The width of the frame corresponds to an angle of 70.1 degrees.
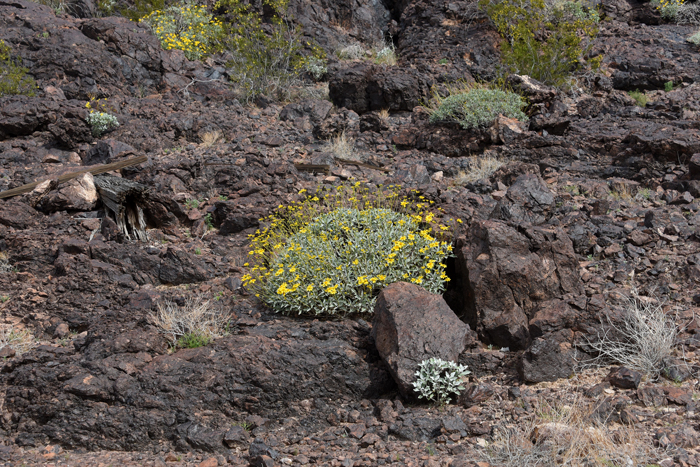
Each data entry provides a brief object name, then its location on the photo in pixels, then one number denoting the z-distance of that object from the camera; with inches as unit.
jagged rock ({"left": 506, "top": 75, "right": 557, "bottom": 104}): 374.3
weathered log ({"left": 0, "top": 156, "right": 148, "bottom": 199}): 247.0
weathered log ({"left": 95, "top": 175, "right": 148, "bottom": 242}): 228.7
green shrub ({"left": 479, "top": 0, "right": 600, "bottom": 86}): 416.2
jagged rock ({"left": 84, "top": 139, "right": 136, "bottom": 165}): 294.2
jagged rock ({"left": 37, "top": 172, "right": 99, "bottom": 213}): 235.3
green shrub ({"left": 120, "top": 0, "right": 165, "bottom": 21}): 515.8
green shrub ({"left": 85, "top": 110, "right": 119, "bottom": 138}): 323.0
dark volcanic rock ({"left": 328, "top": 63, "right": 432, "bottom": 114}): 397.7
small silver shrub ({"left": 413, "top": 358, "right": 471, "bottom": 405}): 129.0
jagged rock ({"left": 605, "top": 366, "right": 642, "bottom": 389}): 121.1
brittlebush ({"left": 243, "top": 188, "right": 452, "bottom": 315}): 166.2
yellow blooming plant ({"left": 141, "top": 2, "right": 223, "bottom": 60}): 460.8
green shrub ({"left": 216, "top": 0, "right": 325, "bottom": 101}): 415.2
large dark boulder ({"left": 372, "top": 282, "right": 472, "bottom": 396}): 134.0
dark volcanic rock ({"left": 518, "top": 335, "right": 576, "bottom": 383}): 132.0
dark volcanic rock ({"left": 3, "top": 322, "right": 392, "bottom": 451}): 125.5
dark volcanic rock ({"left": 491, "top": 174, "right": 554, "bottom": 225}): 199.8
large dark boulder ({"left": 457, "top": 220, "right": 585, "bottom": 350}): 152.2
